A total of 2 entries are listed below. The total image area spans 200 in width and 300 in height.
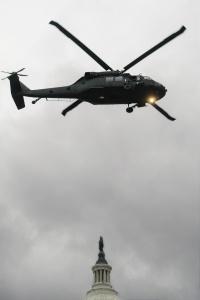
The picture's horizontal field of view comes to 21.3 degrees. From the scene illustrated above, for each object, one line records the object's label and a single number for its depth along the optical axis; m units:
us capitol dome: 156.38
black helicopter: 40.31
